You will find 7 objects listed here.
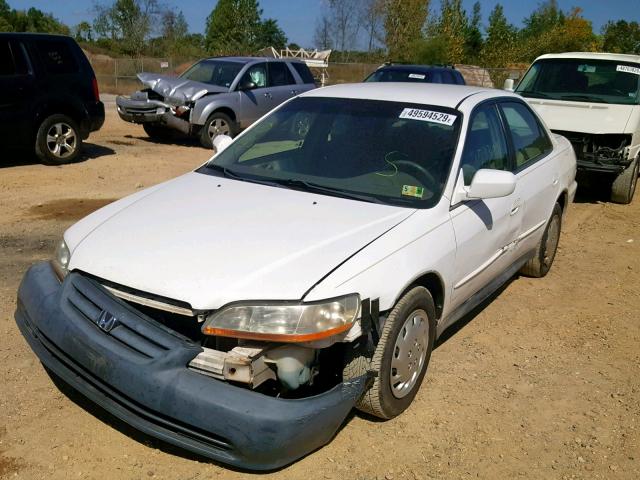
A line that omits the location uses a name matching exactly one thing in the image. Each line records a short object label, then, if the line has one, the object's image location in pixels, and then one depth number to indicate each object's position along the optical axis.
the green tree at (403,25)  35.78
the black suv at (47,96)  9.44
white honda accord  2.75
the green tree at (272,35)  61.00
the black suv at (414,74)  13.02
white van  8.74
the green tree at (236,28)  42.86
